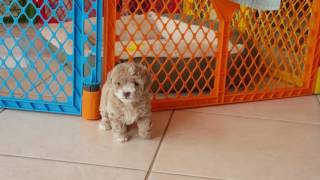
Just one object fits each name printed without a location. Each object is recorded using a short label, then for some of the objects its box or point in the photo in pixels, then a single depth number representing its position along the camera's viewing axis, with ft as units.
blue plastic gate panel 4.75
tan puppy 4.17
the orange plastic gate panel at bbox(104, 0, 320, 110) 5.27
